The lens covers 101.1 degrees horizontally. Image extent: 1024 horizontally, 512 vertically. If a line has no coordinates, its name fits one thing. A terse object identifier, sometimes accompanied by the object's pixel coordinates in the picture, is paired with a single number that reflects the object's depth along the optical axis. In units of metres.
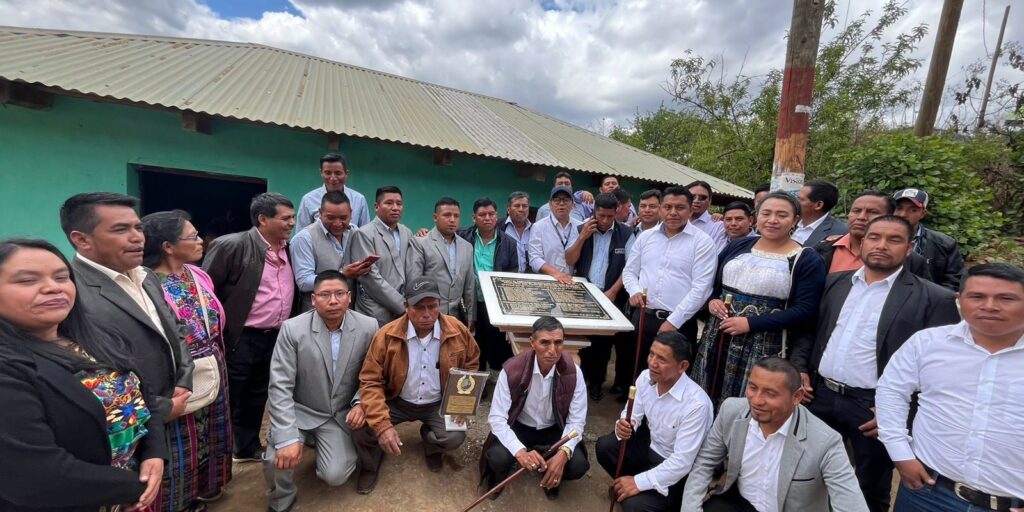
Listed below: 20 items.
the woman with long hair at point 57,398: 1.45
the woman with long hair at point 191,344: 2.50
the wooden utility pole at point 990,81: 13.05
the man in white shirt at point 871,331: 2.44
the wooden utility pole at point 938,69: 8.32
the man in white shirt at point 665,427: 2.78
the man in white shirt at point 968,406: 1.91
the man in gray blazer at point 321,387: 2.84
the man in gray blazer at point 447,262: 4.08
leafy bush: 5.43
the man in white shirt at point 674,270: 3.47
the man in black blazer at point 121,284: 2.00
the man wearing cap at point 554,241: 4.52
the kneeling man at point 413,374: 3.10
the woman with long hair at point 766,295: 2.86
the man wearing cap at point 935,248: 3.15
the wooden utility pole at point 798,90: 4.55
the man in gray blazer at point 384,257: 3.72
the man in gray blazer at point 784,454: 2.28
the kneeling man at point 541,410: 3.00
